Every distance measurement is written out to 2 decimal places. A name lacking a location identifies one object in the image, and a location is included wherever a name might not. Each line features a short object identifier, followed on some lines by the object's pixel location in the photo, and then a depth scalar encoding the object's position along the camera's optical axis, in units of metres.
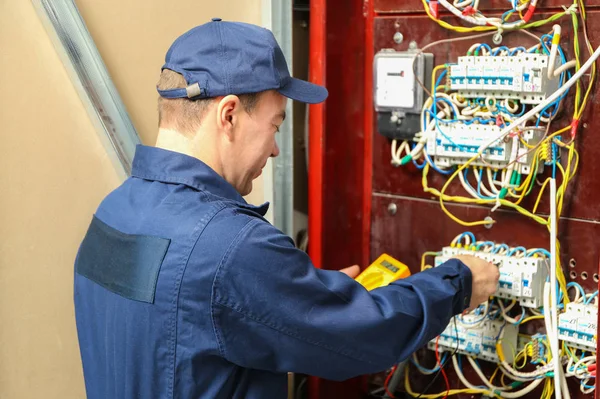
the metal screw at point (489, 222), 2.02
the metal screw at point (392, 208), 2.24
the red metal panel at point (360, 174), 2.10
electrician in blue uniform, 1.34
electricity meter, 2.07
